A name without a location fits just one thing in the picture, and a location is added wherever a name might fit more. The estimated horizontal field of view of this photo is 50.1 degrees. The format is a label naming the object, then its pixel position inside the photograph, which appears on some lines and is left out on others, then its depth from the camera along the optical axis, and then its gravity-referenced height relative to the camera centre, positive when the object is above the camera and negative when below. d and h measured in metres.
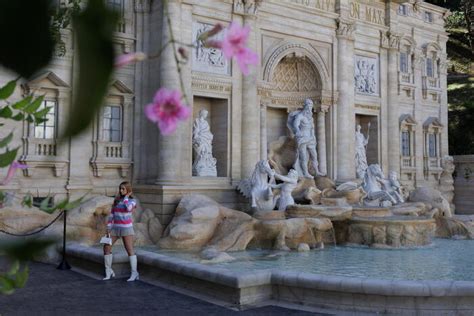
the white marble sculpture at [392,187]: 17.01 +0.10
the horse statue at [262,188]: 14.40 +0.02
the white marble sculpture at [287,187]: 14.62 +0.06
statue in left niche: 16.00 +1.29
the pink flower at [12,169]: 1.80 +0.07
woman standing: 8.86 -0.65
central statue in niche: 17.53 +1.83
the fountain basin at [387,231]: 13.25 -1.10
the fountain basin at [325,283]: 6.89 -1.49
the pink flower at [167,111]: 1.01 +0.16
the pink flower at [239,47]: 1.00 +0.28
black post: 9.99 -1.54
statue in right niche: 20.25 +1.44
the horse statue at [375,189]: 16.45 +0.03
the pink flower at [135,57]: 0.96 +0.28
